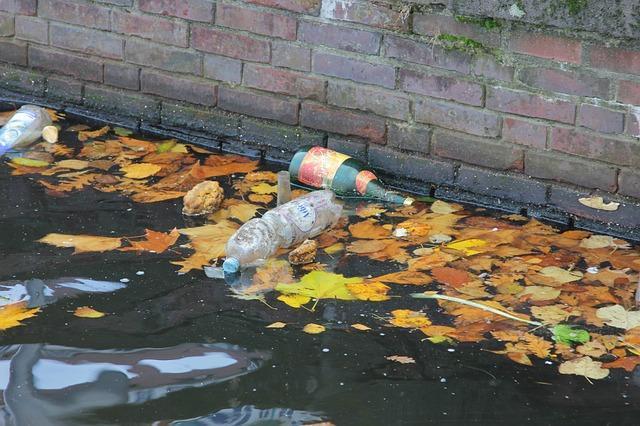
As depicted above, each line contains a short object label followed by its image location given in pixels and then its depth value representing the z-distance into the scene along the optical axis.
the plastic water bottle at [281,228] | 6.38
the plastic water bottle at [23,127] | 8.15
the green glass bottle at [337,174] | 7.50
